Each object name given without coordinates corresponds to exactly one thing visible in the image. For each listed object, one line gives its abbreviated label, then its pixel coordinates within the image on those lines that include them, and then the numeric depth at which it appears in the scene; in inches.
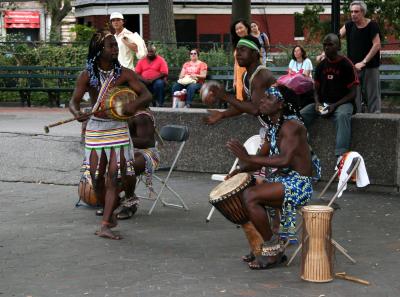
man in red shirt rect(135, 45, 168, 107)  642.2
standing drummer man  322.7
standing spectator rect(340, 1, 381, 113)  442.9
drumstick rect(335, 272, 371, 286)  255.8
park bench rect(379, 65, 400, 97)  627.5
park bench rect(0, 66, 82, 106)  784.3
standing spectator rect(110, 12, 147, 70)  505.4
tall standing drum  257.0
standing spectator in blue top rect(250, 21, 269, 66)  582.9
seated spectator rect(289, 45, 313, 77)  582.6
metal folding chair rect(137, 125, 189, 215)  370.6
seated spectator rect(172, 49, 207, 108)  657.0
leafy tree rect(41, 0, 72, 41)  1978.3
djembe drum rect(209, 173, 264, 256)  273.9
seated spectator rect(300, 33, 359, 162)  392.8
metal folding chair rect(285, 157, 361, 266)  291.4
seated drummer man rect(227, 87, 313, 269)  269.9
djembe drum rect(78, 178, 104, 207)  368.8
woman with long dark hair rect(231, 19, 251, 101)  400.3
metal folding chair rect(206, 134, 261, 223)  339.0
